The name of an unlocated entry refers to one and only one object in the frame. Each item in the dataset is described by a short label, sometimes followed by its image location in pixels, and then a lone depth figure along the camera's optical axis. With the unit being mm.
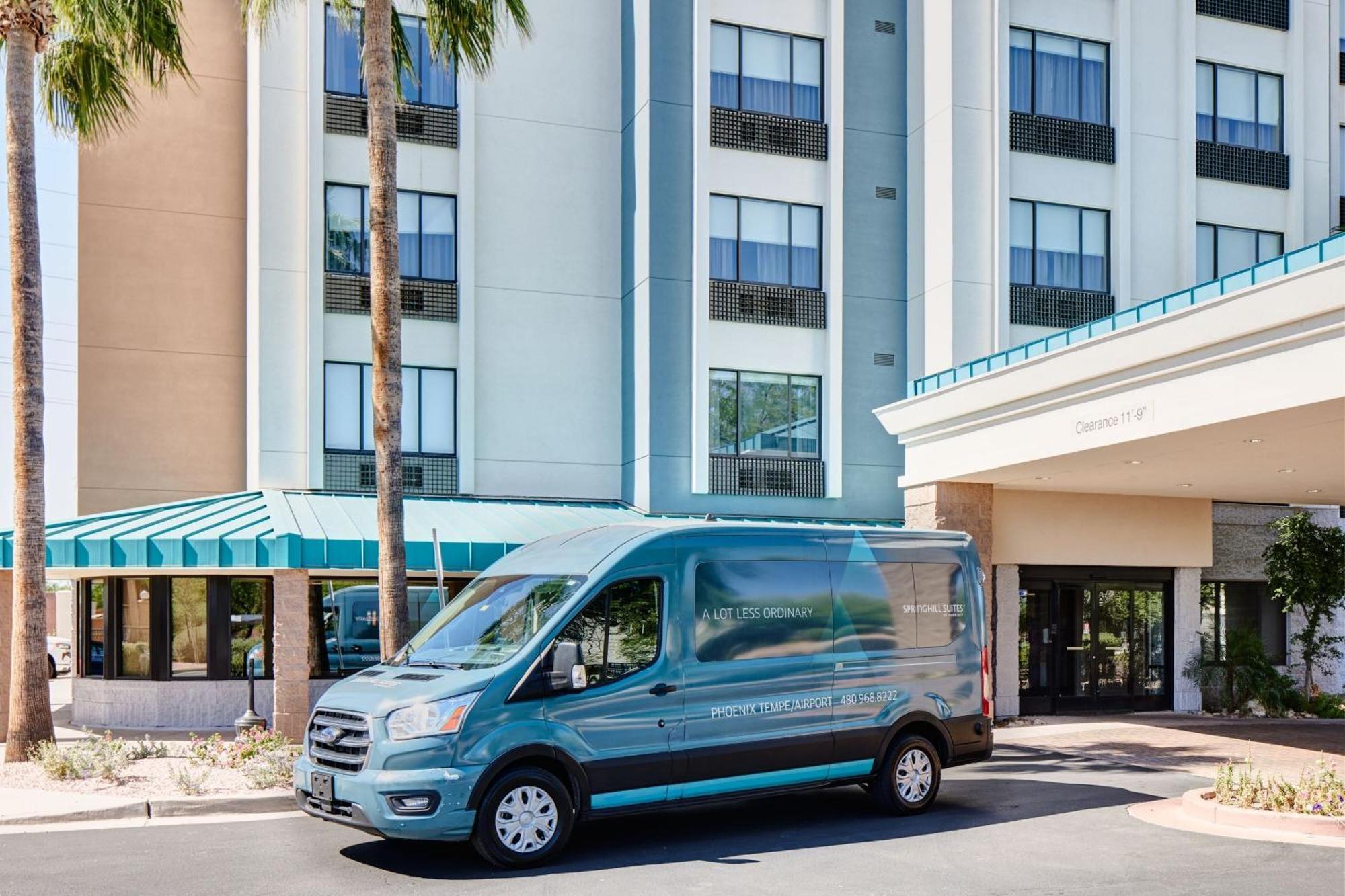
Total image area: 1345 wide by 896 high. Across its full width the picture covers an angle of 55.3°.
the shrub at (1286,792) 11008
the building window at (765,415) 23594
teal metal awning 17484
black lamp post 15398
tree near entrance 22875
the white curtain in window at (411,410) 22766
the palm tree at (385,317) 14609
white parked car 33375
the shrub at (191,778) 12602
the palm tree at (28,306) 14695
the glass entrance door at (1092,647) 22219
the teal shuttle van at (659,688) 9523
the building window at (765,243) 23828
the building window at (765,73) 23922
